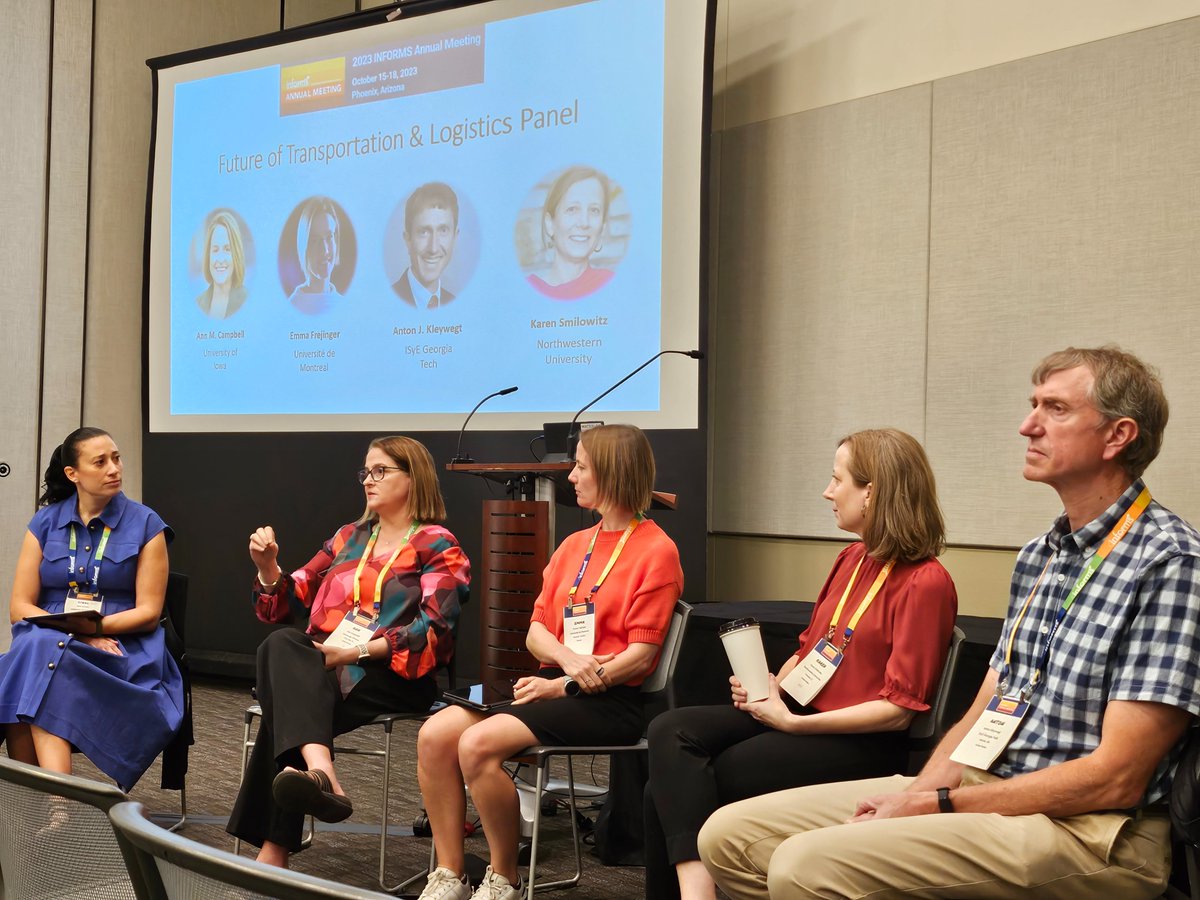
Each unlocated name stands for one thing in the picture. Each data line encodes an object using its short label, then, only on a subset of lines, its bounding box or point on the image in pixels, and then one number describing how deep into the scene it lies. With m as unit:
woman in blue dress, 3.40
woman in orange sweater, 2.82
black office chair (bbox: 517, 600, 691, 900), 2.70
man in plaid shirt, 1.76
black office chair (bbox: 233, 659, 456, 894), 3.03
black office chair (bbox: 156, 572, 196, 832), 3.61
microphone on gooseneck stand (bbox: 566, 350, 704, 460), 3.67
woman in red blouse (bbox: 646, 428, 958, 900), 2.34
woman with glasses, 2.99
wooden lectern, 3.49
